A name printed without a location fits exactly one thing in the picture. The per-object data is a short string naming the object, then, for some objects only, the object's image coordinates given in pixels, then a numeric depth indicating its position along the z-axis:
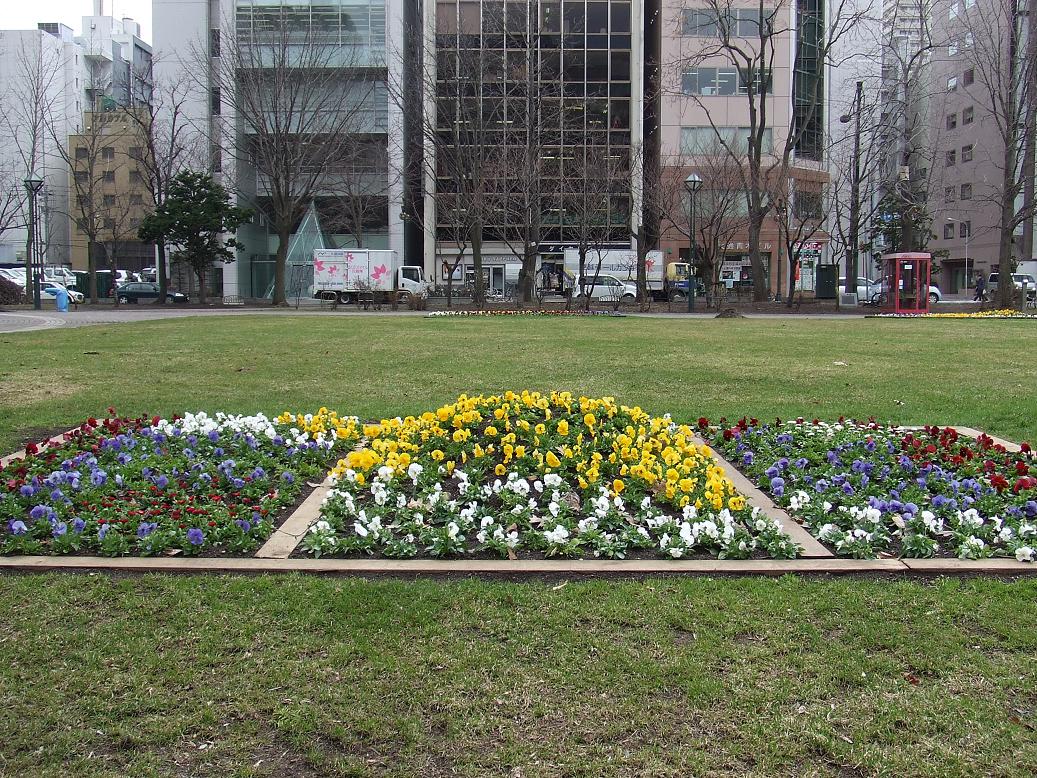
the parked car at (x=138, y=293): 48.94
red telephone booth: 34.00
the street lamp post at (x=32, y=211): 36.84
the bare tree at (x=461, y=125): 38.59
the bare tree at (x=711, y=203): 42.31
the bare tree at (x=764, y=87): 34.88
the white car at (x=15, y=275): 47.78
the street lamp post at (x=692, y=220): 29.91
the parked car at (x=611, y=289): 44.56
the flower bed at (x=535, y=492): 4.41
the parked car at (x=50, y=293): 46.19
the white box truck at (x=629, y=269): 47.00
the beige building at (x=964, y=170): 60.47
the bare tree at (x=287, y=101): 40.19
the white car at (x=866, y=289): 44.06
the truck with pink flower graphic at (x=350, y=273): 43.78
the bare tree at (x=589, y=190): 36.56
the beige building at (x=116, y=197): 57.25
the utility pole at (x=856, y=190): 41.34
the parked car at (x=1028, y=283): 42.91
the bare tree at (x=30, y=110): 45.22
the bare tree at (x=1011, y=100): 33.75
